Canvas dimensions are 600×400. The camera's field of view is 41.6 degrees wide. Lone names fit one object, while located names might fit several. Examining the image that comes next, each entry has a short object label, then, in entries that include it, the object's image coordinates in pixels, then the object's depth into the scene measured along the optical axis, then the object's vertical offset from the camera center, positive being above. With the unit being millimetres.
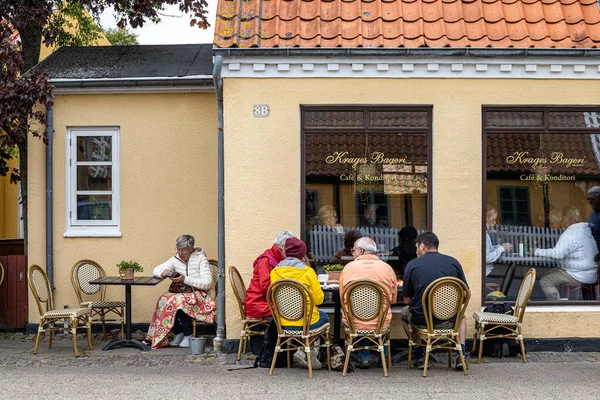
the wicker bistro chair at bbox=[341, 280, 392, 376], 7898 -923
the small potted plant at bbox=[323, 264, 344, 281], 8867 -589
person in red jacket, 8609 -644
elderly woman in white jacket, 9781 -942
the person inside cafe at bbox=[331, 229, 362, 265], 9344 -300
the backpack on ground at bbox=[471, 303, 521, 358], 8781 -1459
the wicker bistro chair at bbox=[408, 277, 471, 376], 7875 -949
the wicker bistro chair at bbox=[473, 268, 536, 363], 8555 -1142
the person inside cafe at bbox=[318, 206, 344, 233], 9339 +10
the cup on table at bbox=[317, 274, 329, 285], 8952 -677
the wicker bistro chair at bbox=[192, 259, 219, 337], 10312 -702
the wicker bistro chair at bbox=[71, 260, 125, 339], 10374 -968
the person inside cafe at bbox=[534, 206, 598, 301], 9438 -442
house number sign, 9141 +1300
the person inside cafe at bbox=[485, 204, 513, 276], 9250 -360
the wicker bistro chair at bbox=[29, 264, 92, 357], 9306 -1066
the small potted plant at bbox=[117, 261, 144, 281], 9758 -585
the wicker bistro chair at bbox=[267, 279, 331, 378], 7914 -920
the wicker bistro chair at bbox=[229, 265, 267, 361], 8719 -1121
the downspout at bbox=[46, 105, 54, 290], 10750 +367
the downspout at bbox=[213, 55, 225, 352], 9329 -196
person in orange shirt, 8055 -577
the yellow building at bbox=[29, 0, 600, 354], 9070 +1007
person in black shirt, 8078 -578
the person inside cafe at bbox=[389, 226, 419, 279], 9352 -382
